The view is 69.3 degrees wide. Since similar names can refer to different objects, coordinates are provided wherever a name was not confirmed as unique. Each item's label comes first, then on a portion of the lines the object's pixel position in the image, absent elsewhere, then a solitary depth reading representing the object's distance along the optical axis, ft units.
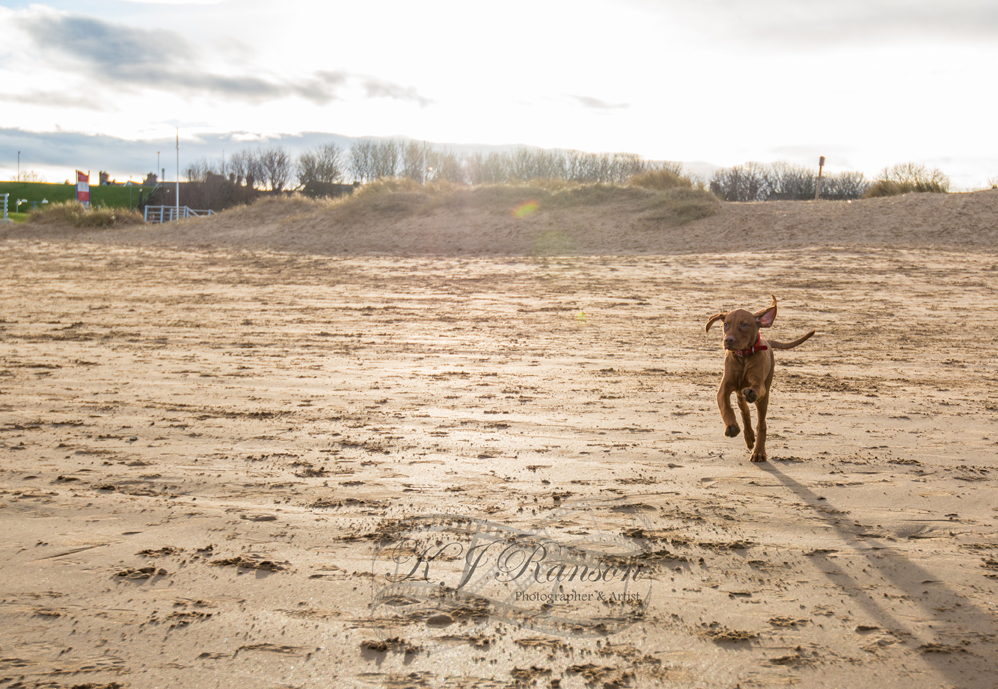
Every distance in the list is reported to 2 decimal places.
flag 125.80
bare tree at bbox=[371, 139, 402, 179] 200.95
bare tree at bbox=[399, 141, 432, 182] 188.75
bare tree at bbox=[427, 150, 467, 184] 165.68
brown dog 14.24
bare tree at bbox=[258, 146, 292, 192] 211.20
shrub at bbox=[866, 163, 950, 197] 77.74
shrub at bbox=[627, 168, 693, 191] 85.46
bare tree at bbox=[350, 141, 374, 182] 202.18
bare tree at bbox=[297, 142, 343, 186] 200.64
